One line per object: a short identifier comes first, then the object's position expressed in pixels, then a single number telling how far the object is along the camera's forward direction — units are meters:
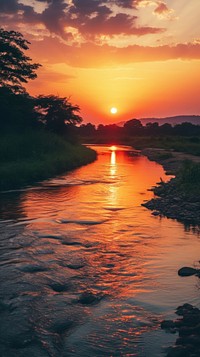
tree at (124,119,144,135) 133.75
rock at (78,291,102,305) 8.55
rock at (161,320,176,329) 7.34
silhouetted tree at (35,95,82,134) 51.50
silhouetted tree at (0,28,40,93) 41.22
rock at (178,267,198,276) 10.12
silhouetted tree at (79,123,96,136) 145.38
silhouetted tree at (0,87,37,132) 40.22
